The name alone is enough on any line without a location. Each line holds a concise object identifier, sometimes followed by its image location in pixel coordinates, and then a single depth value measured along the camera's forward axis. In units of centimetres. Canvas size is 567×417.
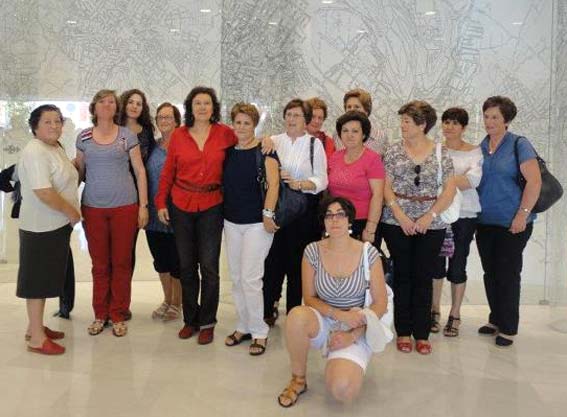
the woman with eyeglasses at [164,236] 376
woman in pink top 325
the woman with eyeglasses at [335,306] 258
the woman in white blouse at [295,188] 336
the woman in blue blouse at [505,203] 343
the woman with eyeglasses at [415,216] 323
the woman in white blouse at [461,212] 351
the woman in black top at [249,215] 320
